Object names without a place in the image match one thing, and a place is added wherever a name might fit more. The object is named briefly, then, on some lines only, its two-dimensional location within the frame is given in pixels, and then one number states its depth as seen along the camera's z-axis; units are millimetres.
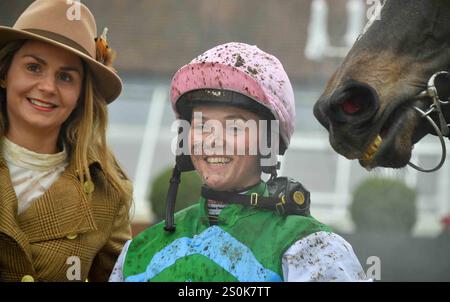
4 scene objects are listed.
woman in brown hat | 4742
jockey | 3963
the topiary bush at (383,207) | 17266
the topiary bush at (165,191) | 13727
